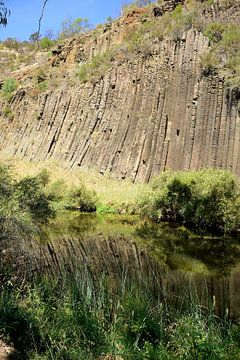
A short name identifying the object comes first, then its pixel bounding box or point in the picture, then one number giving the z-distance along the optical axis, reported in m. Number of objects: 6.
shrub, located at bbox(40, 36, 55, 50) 67.75
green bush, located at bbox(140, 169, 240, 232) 23.22
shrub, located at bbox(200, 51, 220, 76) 32.72
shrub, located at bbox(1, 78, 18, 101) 58.47
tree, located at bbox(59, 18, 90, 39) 67.96
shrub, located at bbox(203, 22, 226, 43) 35.25
